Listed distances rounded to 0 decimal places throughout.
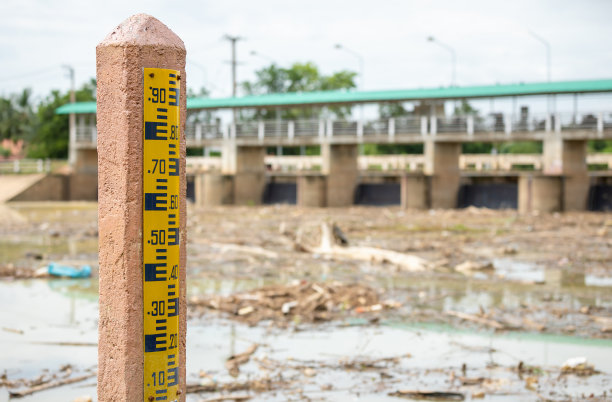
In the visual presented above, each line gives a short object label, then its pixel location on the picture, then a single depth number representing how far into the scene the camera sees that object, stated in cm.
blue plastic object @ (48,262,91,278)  1503
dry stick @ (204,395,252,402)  687
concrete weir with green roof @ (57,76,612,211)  3706
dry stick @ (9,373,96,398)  720
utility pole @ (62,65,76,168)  5288
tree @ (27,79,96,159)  6216
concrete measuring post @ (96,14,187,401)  302
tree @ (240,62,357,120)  7438
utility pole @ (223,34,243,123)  5461
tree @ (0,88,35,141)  7980
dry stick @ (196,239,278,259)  1925
